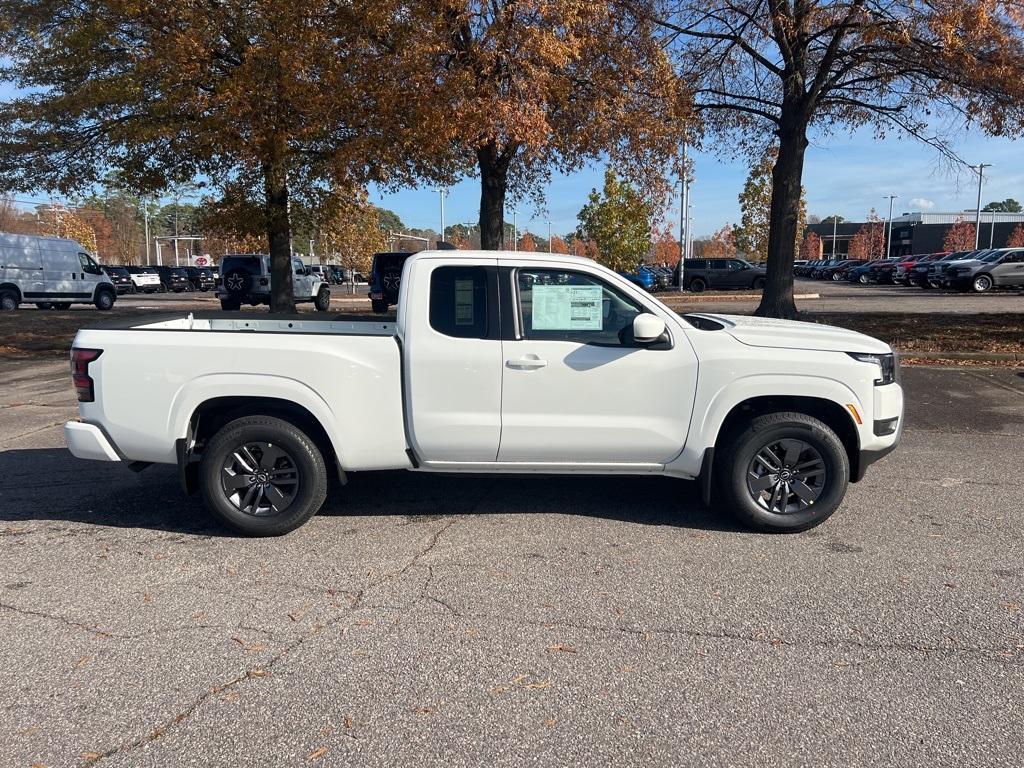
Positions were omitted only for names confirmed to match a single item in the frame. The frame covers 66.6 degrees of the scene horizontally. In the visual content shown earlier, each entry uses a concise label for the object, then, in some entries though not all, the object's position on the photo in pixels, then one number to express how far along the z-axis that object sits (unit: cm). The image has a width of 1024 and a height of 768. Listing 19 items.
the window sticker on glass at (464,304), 499
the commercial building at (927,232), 8212
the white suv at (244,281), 2661
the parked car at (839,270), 5591
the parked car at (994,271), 3181
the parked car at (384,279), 2298
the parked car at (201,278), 5083
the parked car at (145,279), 4651
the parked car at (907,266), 4053
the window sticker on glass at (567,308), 500
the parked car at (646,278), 4069
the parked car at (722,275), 4059
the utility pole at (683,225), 3994
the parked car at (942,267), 3344
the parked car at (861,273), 4919
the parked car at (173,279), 4984
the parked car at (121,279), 4275
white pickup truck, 486
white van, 2567
